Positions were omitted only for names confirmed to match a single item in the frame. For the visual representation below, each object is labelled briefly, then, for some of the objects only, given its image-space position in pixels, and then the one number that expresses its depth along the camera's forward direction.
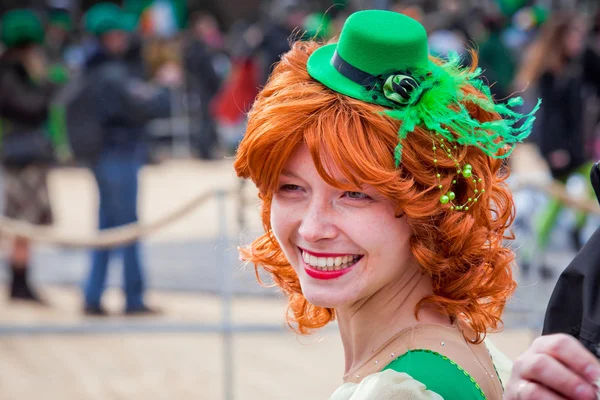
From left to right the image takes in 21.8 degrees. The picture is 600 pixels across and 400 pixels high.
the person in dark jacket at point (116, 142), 10.63
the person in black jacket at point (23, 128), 11.37
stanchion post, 7.89
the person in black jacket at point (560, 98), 11.60
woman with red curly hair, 2.74
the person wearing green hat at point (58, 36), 24.94
